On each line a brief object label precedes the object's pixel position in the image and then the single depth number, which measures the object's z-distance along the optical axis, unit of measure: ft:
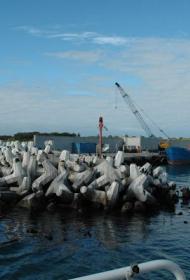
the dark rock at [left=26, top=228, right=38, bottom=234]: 71.50
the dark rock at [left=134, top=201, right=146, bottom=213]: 91.81
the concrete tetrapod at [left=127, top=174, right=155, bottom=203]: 95.35
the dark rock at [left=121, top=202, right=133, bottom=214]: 90.11
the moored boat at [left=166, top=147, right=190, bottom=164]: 287.48
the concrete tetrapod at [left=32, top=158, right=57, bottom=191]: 94.73
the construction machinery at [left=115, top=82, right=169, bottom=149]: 332.60
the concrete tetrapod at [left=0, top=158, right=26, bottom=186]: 98.99
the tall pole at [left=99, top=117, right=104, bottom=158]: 153.73
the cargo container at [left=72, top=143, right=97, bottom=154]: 280.72
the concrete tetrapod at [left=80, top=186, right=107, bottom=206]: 91.91
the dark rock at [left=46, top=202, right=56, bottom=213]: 89.24
